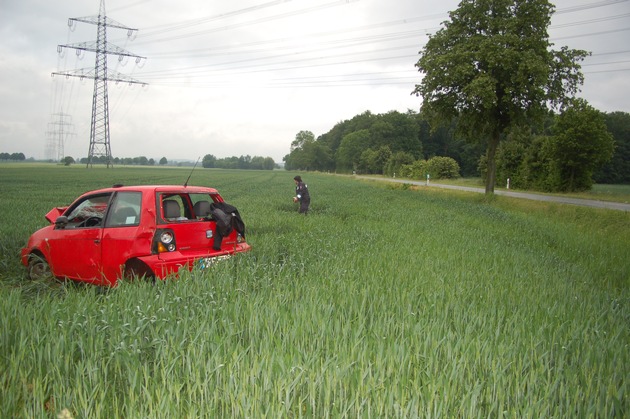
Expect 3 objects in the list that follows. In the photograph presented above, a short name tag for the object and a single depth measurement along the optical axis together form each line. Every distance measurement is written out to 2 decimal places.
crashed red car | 5.50
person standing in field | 14.63
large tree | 22.77
